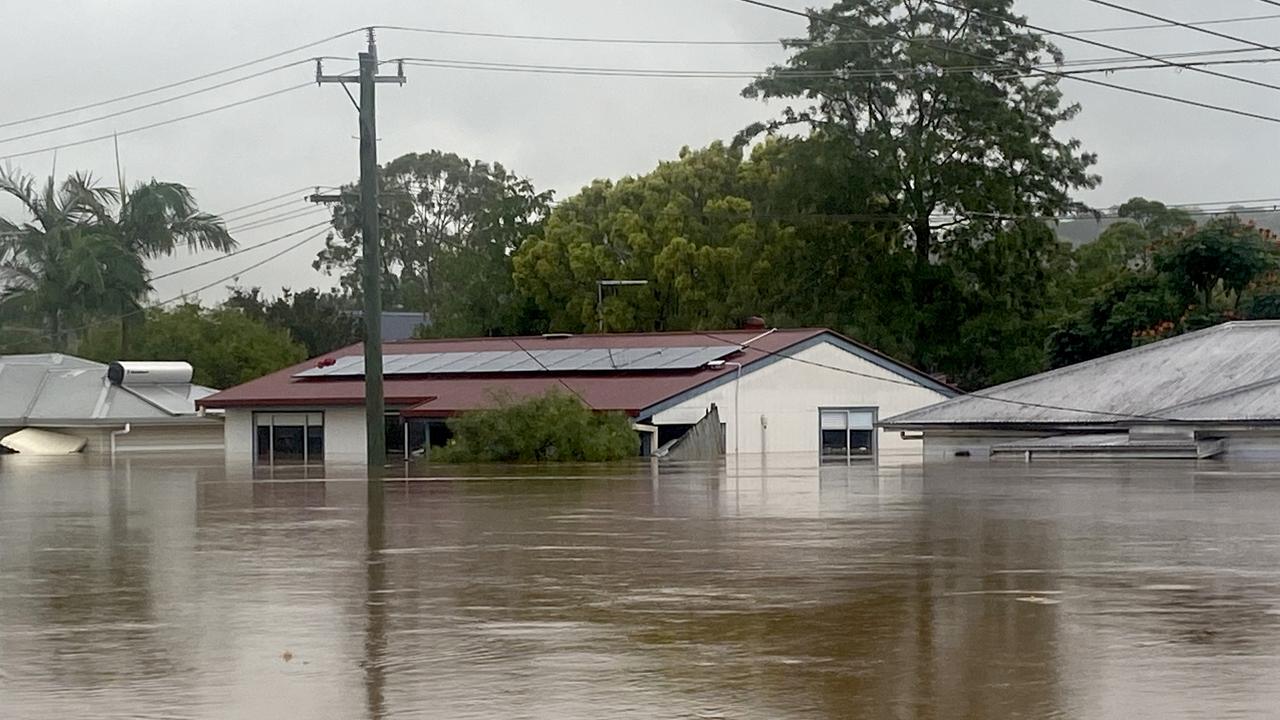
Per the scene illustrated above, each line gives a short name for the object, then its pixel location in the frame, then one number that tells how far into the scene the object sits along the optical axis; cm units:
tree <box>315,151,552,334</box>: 10638
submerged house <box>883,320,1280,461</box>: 4738
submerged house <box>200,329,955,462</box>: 5516
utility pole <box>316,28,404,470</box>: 4612
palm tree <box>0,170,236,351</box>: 7988
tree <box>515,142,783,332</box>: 7425
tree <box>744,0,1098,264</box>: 6831
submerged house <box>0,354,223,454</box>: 6931
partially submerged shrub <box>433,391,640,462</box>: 5062
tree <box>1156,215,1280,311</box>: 6425
